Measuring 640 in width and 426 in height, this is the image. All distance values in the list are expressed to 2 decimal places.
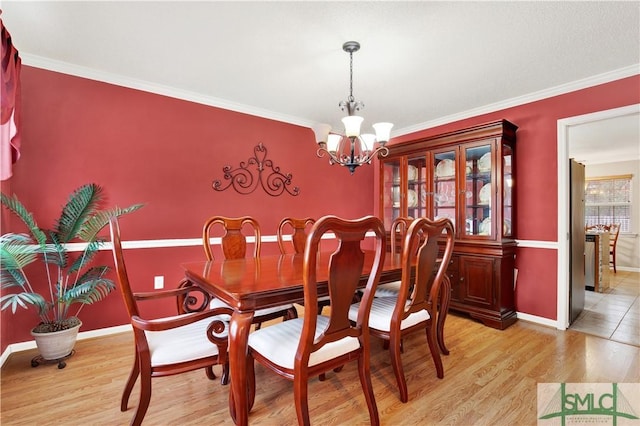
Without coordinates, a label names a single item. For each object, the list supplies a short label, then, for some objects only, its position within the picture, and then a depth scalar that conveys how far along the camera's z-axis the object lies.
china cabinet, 2.92
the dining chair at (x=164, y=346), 1.33
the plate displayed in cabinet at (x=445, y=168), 3.32
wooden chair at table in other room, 5.60
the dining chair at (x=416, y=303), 1.66
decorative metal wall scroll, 3.32
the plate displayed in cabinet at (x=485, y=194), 3.05
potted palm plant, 2.04
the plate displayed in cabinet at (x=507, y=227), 3.00
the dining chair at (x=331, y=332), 1.27
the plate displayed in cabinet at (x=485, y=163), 3.04
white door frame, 2.84
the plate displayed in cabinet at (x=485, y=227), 3.01
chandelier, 2.18
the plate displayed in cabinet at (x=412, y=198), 3.71
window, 5.86
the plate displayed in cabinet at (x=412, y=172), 3.69
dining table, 1.29
